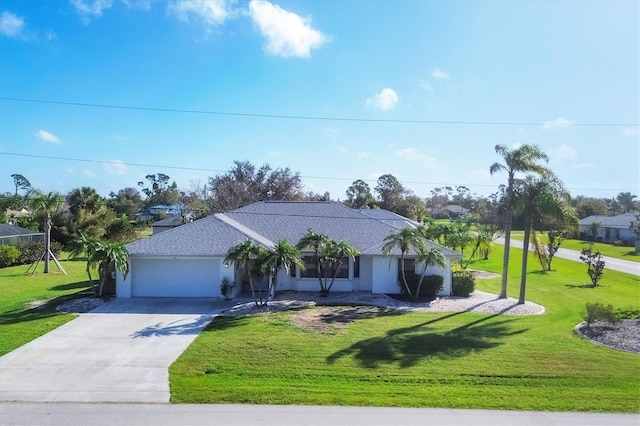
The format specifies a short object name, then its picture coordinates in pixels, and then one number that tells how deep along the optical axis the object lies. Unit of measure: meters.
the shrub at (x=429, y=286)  21.31
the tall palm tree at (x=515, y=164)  19.92
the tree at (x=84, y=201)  42.72
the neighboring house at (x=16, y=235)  33.44
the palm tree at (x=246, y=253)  18.02
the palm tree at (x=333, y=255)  20.84
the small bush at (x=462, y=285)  22.55
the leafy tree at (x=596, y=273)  26.31
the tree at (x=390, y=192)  83.94
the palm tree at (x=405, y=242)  20.19
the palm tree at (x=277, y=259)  18.00
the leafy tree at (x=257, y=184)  54.50
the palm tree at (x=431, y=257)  20.14
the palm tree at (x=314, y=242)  20.67
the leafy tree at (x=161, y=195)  100.38
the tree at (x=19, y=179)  119.39
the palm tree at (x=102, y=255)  19.52
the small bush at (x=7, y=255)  31.27
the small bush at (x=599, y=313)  16.20
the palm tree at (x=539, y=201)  19.23
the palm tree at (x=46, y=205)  28.58
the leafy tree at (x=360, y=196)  77.94
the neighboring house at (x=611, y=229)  59.16
